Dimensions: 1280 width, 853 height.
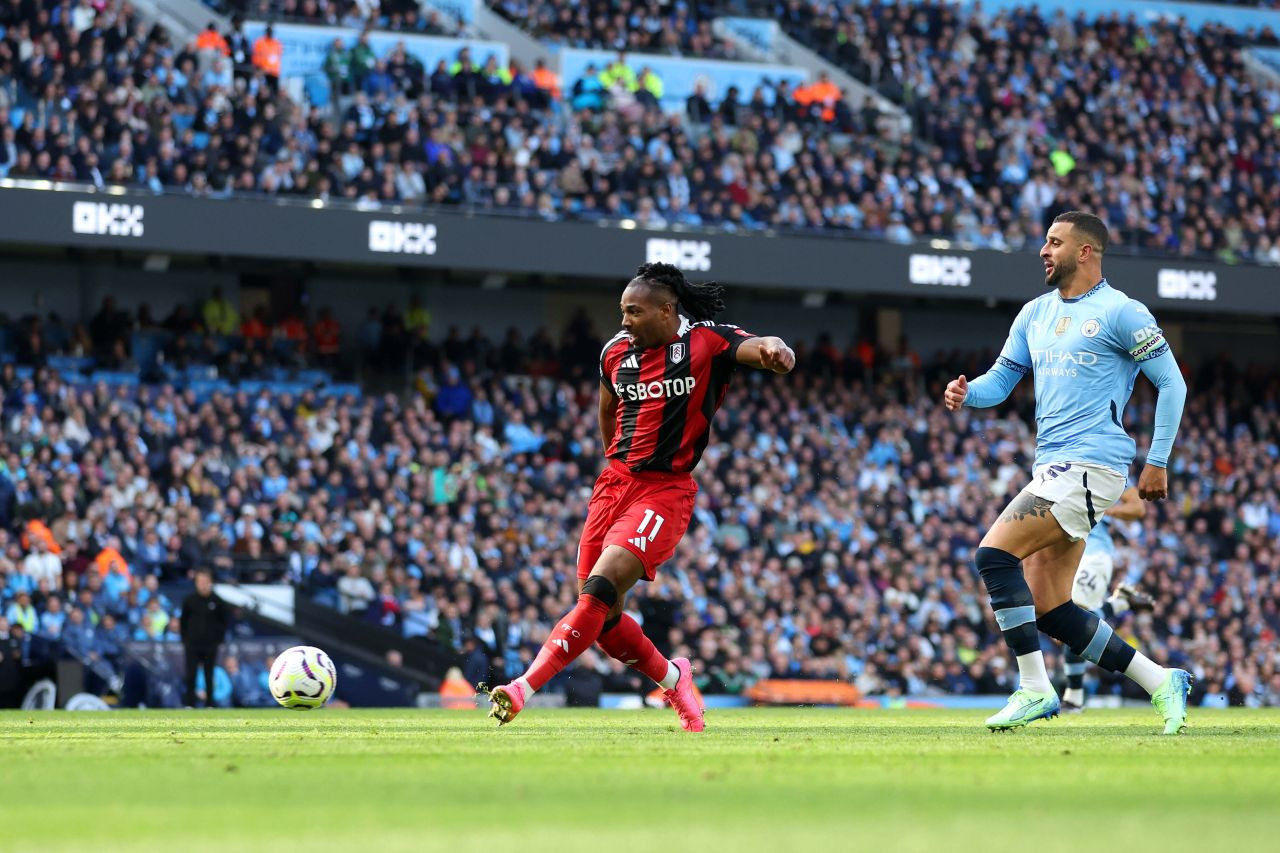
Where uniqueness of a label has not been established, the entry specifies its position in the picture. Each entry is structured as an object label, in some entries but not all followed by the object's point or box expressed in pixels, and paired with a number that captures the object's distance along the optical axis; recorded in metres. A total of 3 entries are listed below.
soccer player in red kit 18.55
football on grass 22.77
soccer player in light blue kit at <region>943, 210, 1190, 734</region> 18.46
